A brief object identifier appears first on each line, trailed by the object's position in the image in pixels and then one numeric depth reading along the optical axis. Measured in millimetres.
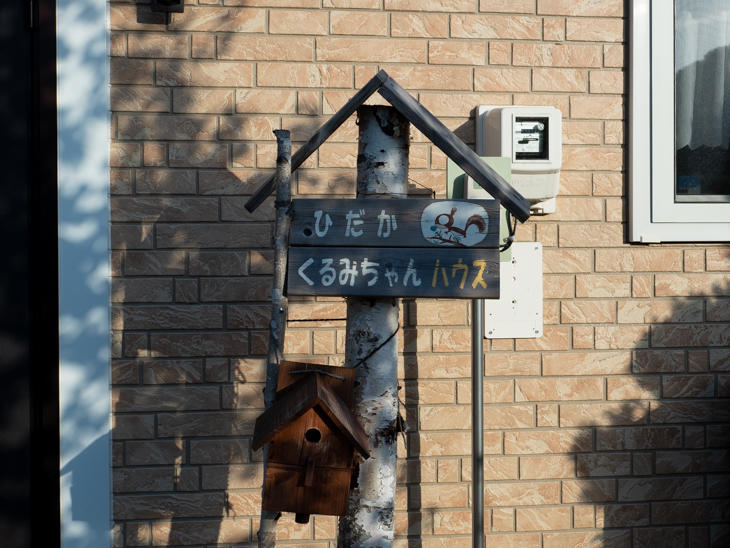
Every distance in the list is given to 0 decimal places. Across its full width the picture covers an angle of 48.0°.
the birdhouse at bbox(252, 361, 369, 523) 2287
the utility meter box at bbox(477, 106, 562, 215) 3275
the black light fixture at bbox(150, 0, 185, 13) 3252
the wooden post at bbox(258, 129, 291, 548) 2406
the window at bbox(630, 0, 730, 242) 3512
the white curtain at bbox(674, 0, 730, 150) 3598
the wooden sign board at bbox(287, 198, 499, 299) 2352
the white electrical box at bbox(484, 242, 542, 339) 3480
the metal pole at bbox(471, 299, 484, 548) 3174
